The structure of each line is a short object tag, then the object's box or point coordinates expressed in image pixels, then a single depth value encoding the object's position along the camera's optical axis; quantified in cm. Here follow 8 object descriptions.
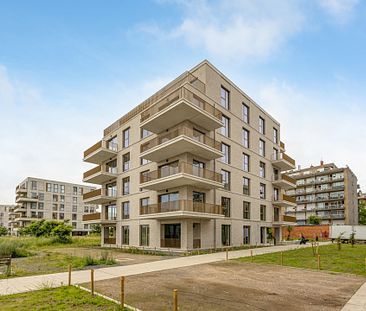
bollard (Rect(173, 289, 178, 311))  714
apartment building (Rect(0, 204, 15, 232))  13075
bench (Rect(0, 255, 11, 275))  1427
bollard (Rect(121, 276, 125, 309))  866
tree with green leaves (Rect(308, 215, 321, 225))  7838
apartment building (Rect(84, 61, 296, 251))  2672
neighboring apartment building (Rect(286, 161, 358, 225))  8169
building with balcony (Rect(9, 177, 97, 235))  8625
